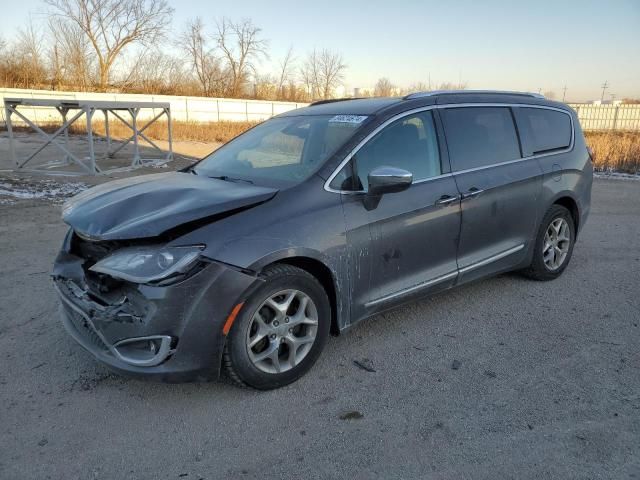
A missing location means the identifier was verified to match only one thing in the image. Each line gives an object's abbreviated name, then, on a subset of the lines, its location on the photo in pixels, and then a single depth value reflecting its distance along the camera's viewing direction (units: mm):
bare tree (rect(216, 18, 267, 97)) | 61344
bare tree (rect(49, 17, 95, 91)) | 46500
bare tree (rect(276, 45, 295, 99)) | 61284
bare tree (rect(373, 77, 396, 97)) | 56406
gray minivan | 2697
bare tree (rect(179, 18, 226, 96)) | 60406
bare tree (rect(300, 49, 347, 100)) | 65812
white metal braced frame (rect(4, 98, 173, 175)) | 11594
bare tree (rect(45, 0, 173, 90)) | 50344
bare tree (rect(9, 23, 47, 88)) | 42312
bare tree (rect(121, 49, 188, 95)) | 50812
